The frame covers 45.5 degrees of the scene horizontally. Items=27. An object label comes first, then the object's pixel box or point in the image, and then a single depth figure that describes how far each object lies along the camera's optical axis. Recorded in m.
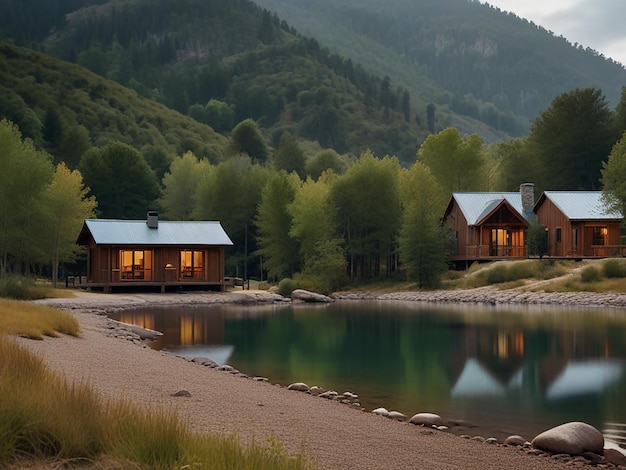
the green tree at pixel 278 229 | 54.62
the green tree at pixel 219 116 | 151.75
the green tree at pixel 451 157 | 63.44
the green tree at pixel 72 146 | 79.44
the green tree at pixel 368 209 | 53.34
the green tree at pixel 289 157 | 85.38
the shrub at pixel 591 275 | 40.31
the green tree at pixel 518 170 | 65.25
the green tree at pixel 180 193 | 67.00
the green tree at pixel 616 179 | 43.25
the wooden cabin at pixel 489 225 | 51.38
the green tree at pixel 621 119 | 62.38
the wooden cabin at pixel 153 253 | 44.72
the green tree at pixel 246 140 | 99.75
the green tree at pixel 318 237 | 50.50
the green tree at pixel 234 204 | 61.53
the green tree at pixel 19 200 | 44.10
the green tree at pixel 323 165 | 84.75
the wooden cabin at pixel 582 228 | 48.62
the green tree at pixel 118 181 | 63.25
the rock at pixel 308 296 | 45.62
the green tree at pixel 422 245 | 47.94
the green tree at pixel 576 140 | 62.84
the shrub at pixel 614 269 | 40.28
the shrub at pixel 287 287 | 47.72
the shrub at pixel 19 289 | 32.56
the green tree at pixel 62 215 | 46.00
